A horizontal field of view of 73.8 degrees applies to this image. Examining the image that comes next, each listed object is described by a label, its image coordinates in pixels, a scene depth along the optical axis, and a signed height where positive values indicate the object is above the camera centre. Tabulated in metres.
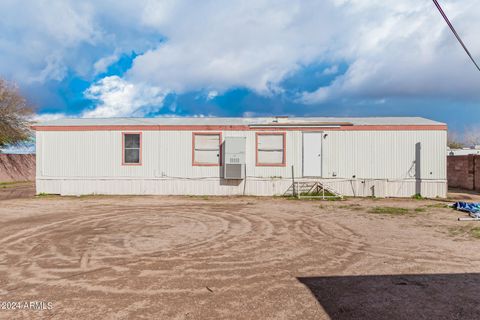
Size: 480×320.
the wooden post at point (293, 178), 13.89 -0.62
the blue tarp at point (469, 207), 9.58 -1.34
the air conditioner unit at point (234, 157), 13.52 +0.30
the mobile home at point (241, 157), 13.59 +0.30
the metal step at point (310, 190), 13.61 -1.10
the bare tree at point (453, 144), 42.50 +2.89
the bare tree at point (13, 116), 22.48 +3.36
